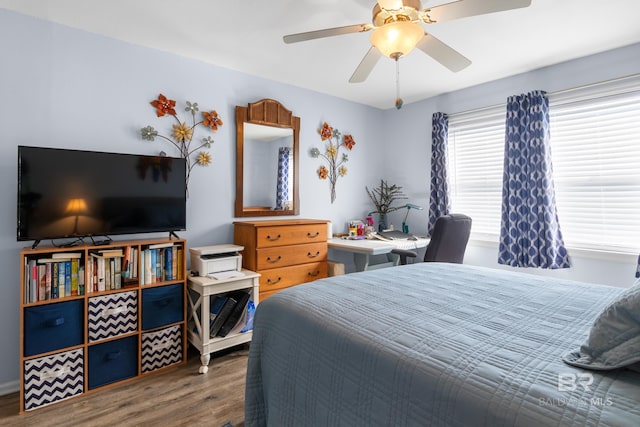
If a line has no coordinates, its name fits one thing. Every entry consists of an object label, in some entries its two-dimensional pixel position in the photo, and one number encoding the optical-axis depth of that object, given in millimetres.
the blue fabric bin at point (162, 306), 2244
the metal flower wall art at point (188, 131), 2539
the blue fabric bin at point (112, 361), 2057
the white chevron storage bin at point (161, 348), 2252
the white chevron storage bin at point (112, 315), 2049
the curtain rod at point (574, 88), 2485
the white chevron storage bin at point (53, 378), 1861
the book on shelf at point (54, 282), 1949
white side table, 2329
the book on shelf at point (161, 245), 2287
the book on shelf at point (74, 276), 2012
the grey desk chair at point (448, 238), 2672
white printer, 2488
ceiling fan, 1463
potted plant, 4104
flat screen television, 1916
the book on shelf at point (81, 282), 2027
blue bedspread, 712
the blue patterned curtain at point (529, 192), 2822
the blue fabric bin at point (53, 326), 1863
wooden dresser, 2693
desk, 2945
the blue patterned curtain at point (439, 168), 3562
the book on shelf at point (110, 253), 2084
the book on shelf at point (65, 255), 1966
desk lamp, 3824
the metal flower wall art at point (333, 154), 3604
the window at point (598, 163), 2537
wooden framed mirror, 2975
